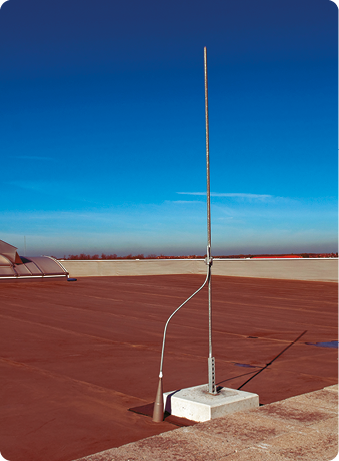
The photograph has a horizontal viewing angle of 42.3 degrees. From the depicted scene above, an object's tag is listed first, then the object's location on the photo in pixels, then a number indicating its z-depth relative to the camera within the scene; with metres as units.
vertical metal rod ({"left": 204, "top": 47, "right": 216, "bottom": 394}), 5.13
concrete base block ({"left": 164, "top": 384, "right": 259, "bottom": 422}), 4.72
